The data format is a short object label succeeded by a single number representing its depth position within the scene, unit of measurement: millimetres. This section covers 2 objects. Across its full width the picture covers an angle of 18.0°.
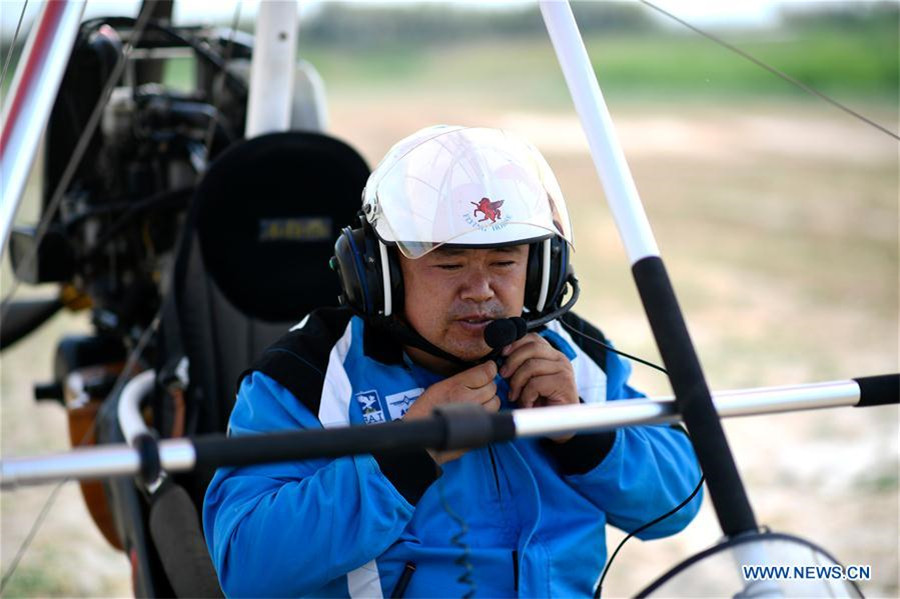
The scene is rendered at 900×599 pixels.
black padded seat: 3733
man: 3014
